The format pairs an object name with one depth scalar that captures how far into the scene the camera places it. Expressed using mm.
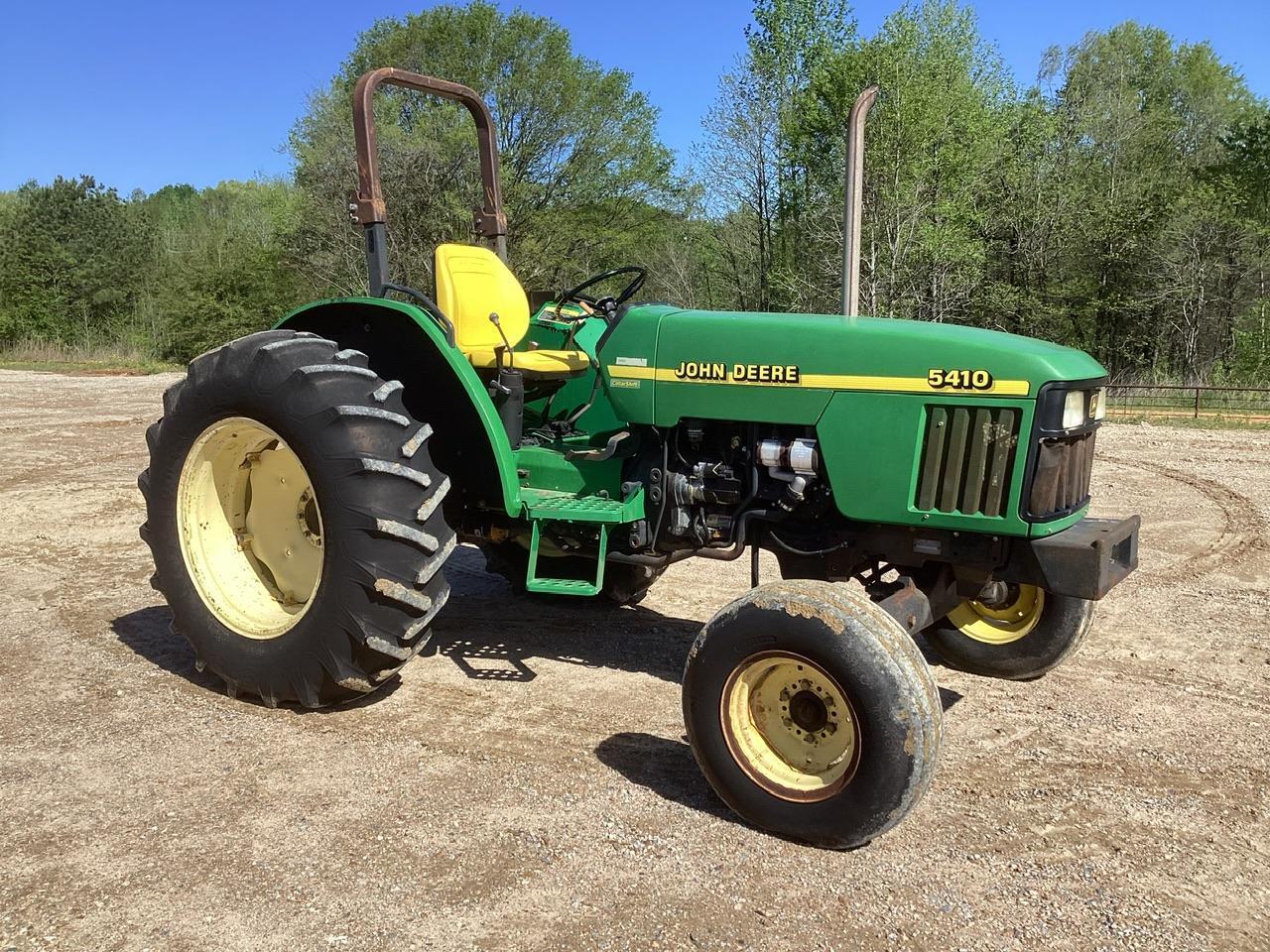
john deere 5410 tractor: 2885
